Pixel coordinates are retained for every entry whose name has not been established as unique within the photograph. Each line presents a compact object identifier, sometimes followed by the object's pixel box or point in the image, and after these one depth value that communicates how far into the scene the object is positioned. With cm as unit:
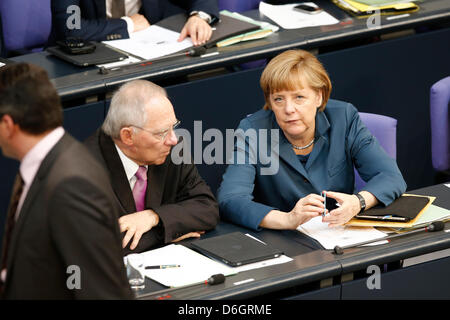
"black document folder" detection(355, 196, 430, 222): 609
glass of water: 522
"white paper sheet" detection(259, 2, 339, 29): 902
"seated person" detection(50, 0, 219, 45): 852
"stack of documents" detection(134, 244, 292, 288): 531
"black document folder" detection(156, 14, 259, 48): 848
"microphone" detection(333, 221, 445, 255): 592
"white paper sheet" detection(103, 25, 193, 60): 823
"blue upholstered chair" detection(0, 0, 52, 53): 880
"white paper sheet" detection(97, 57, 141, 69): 788
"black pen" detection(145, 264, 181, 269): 548
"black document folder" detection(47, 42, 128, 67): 789
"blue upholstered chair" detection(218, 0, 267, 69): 981
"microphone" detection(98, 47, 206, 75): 778
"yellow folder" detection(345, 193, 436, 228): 601
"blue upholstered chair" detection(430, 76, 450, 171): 764
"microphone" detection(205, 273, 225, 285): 523
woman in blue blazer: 657
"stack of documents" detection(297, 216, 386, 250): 590
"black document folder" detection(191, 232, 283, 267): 557
